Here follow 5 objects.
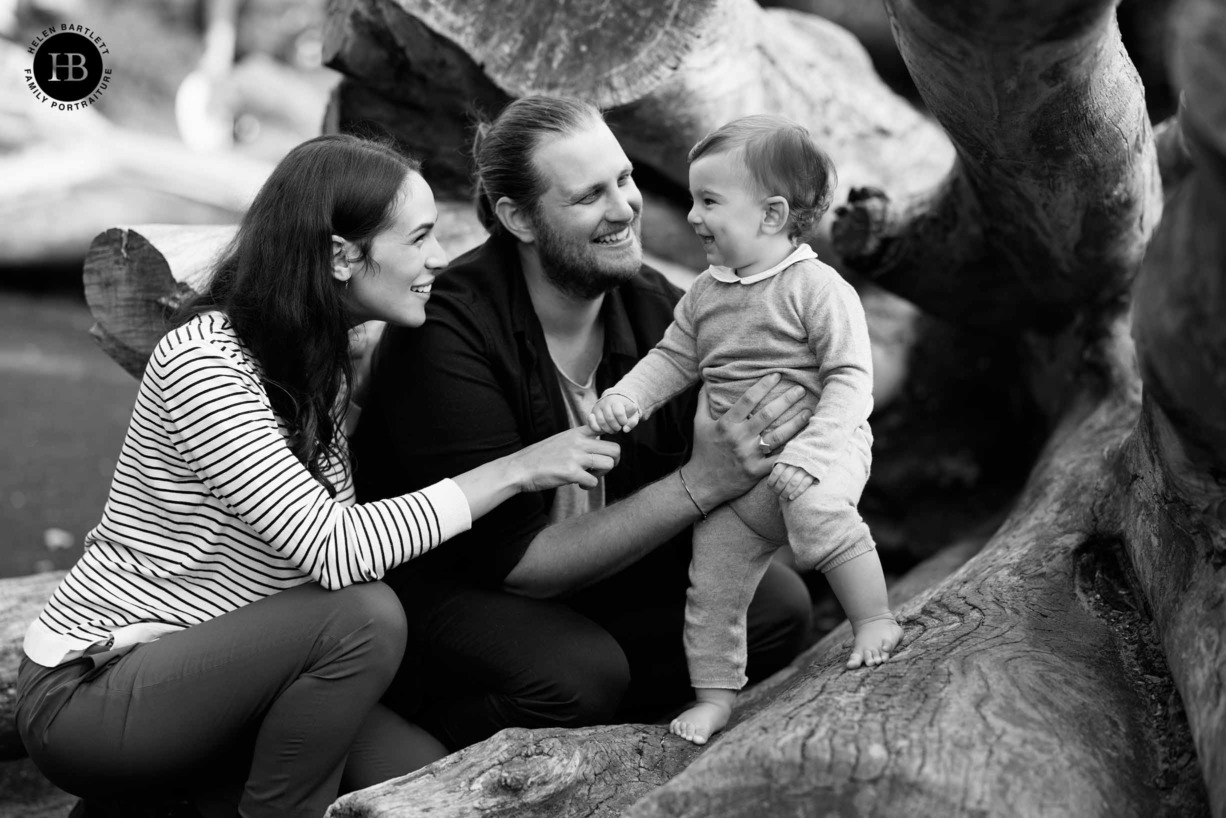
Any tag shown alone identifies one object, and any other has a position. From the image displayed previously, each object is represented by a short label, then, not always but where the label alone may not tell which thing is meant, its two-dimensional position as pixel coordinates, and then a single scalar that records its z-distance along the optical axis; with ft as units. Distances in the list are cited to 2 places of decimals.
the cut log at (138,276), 10.55
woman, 7.79
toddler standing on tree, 7.78
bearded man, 8.86
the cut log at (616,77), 10.87
